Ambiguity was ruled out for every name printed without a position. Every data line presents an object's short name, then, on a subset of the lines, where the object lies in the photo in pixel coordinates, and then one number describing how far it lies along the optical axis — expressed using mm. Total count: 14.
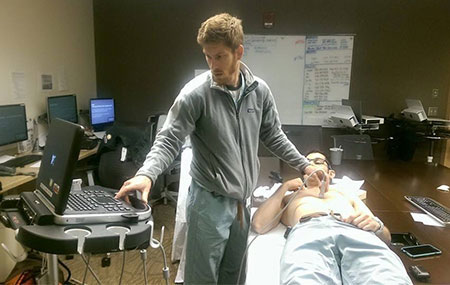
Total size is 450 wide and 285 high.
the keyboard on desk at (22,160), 2570
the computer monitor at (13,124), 2629
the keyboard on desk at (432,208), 1897
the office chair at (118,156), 3121
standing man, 1450
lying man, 1365
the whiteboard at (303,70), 4027
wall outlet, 4094
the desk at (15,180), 2139
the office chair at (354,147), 3320
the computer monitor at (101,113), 3877
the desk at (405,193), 1507
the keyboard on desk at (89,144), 3334
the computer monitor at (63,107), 3221
